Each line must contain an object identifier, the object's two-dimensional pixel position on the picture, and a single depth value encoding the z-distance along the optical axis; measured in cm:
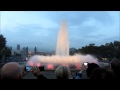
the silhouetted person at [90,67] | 185
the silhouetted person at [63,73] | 142
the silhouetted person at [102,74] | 114
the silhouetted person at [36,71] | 147
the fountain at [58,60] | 1510
